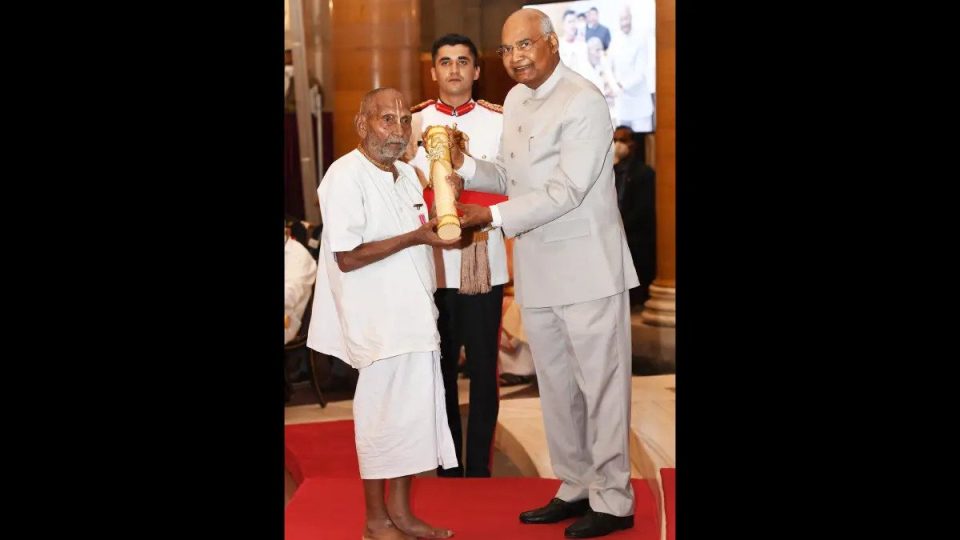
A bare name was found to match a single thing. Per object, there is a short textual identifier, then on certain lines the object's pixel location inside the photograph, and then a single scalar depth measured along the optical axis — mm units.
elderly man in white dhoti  4547
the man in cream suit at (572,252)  4762
